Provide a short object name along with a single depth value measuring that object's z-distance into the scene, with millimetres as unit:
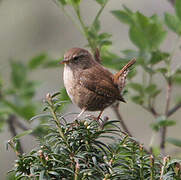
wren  5316
